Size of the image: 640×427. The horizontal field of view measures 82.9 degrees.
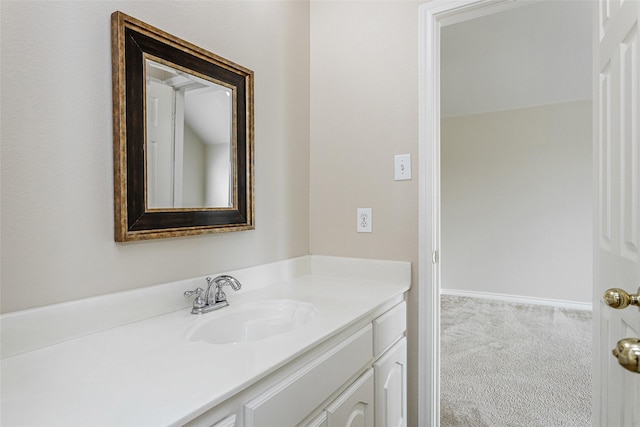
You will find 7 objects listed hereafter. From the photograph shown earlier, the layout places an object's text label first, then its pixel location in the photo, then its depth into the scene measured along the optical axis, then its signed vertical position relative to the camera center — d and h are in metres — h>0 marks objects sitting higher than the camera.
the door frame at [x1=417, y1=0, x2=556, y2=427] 1.61 +0.08
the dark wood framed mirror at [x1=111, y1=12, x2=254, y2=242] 1.05 +0.26
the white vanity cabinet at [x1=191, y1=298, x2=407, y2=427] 0.80 -0.49
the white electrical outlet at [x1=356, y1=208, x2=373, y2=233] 1.76 -0.05
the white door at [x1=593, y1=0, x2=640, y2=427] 0.84 +0.03
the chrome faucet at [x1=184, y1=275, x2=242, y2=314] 1.20 -0.29
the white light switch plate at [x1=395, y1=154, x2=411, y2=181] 1.66 +0.20
